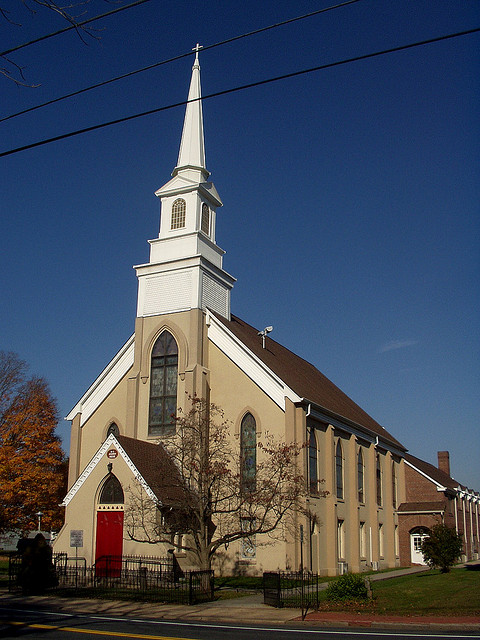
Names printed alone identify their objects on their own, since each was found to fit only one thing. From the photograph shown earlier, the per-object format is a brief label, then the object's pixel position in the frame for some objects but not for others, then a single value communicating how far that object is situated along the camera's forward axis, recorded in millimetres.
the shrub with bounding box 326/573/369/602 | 21188
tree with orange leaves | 40625
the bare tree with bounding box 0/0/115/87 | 8523
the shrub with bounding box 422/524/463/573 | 32812
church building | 28844
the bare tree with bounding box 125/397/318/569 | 26250
